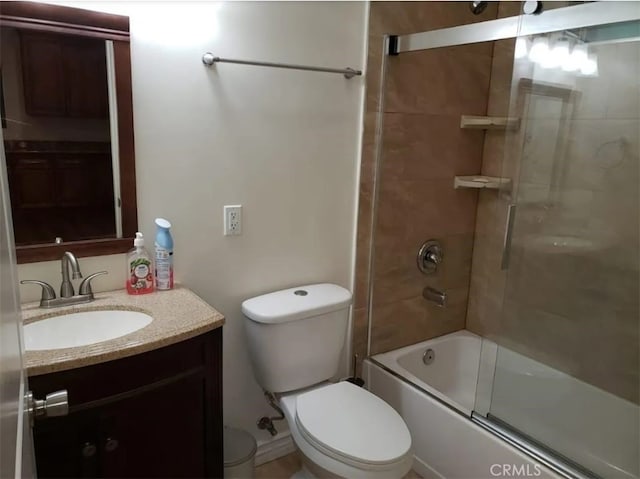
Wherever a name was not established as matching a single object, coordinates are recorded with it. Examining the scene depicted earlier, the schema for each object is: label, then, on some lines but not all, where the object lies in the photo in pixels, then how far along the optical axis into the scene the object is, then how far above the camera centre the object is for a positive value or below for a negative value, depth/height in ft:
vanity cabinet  3.91 -2.38
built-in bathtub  6.03 -3.46
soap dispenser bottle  5.28 -1.33
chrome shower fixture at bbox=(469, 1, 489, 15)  7.13 +2.25
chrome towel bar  5.48 +1.06
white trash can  6.04 -3.81
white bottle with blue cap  5.42 -1.18
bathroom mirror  4.53 +0.15
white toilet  5.05 -2.93
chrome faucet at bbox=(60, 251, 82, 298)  4.92 -1.29
